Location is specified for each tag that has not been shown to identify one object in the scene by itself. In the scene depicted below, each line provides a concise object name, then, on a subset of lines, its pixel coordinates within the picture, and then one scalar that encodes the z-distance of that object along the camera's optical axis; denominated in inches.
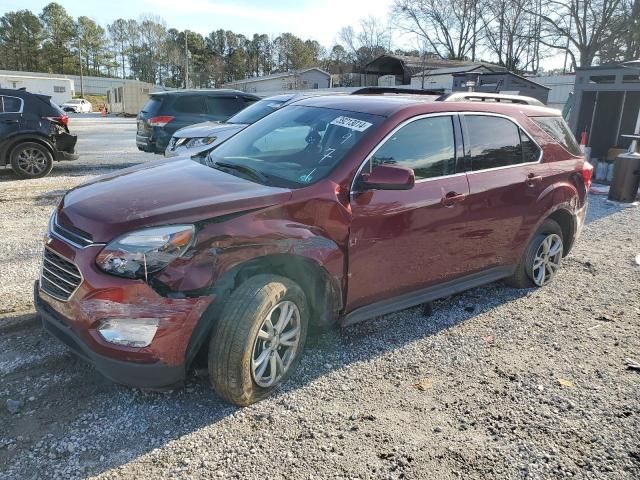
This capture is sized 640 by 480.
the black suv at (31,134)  386.3
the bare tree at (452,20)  2010.3
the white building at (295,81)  1971.0
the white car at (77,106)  1914.4
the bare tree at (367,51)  2270.2
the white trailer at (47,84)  2303.2
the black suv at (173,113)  452.4
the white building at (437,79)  1033.9
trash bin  373.4
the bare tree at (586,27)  1378.0
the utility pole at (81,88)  2862.0
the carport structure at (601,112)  499.8
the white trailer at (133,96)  1823.3
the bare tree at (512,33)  1569.9
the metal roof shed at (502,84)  617.9
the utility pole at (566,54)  1468.5
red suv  104.5
